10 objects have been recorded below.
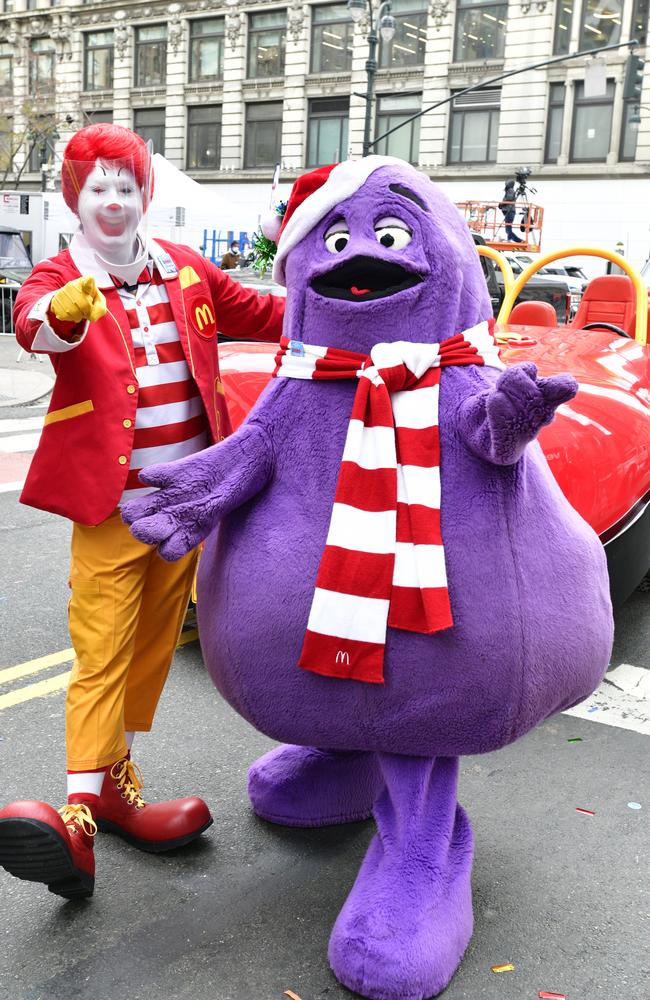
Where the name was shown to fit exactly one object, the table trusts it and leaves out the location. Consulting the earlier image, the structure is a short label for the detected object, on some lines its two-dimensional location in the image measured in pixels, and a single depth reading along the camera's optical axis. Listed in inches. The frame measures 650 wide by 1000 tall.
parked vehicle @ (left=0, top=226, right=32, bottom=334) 791.7
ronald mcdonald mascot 100.9
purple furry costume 88.3
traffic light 764.0
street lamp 828.6
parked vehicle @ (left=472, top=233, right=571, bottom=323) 718.5
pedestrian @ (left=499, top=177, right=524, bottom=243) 1061.1
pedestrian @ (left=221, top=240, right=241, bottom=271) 635.0
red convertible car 150.5
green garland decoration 113.4
